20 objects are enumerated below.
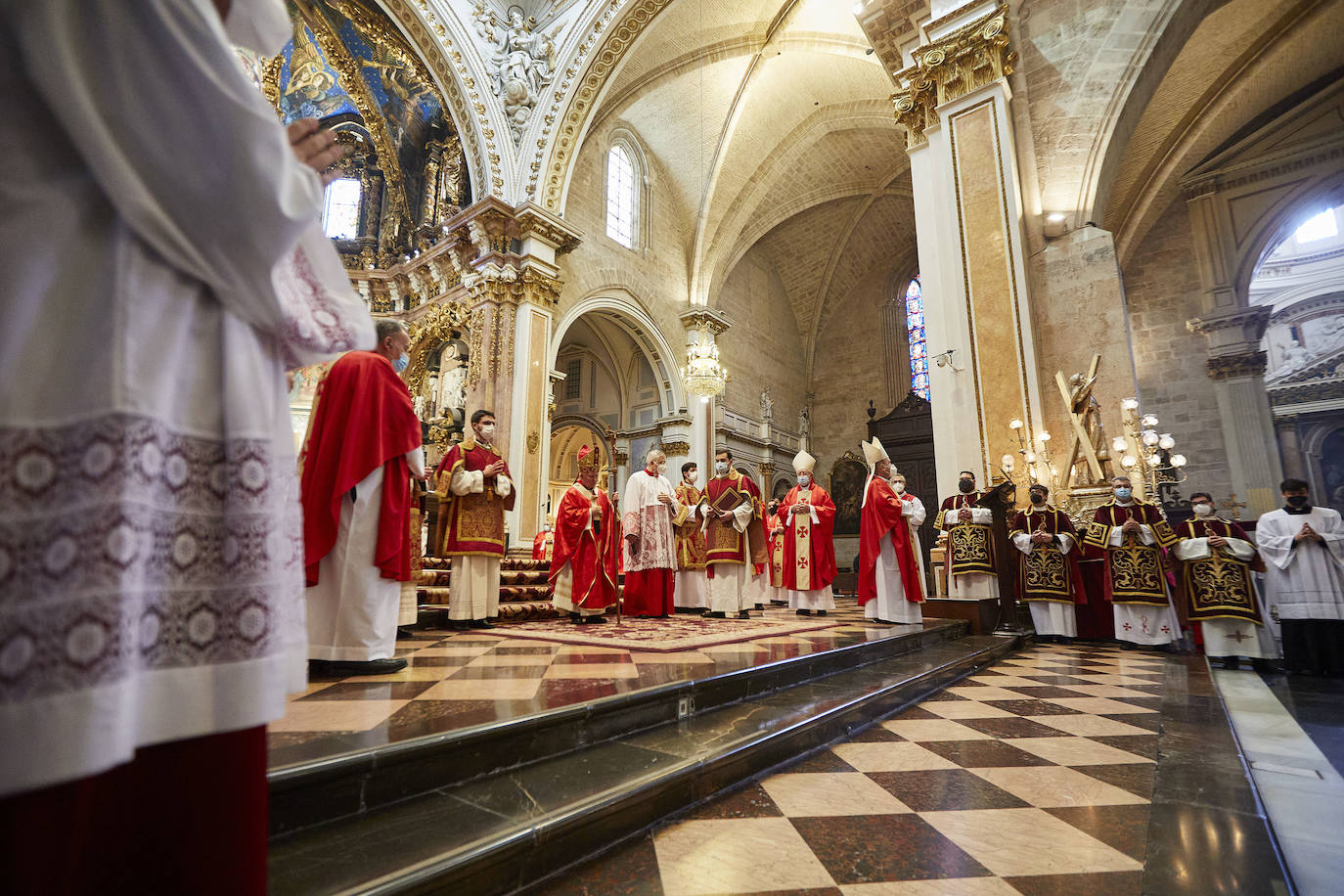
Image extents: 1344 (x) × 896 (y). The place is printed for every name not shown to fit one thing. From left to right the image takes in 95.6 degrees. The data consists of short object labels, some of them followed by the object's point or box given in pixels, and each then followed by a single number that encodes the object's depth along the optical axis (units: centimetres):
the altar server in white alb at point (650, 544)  667
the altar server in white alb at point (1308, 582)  492
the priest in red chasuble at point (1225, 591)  524
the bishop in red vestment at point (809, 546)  800
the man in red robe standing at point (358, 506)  297
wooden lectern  686
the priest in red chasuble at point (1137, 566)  608
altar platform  144
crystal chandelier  1144
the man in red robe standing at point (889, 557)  651
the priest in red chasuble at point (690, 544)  747
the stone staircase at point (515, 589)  657
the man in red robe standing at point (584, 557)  612
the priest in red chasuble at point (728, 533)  733
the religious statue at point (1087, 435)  705
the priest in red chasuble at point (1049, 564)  671
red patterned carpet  421
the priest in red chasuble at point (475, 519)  527
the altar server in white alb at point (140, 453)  65
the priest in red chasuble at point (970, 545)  690
